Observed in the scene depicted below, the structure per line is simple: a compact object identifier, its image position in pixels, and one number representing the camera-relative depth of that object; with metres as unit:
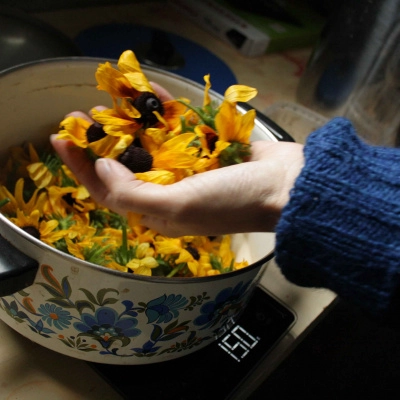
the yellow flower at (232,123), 0.50
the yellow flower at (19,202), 0.58
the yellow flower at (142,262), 0.52
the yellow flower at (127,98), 0.52
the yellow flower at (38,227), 0.54
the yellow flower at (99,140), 0.52
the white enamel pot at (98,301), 0.39
